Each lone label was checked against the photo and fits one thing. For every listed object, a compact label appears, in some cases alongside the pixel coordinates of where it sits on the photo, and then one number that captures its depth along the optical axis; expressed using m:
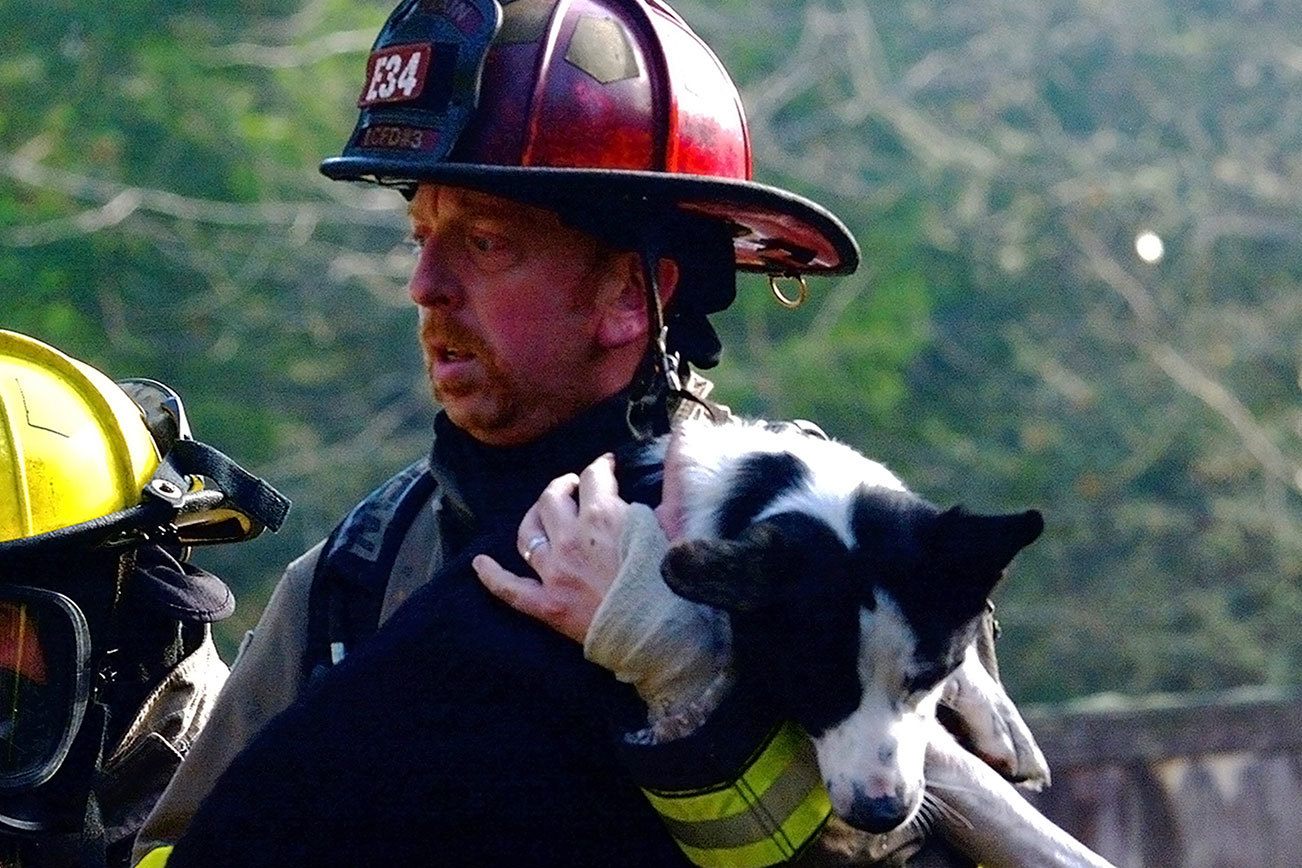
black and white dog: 5.43
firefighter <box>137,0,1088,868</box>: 6.61
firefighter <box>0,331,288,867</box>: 7.56
